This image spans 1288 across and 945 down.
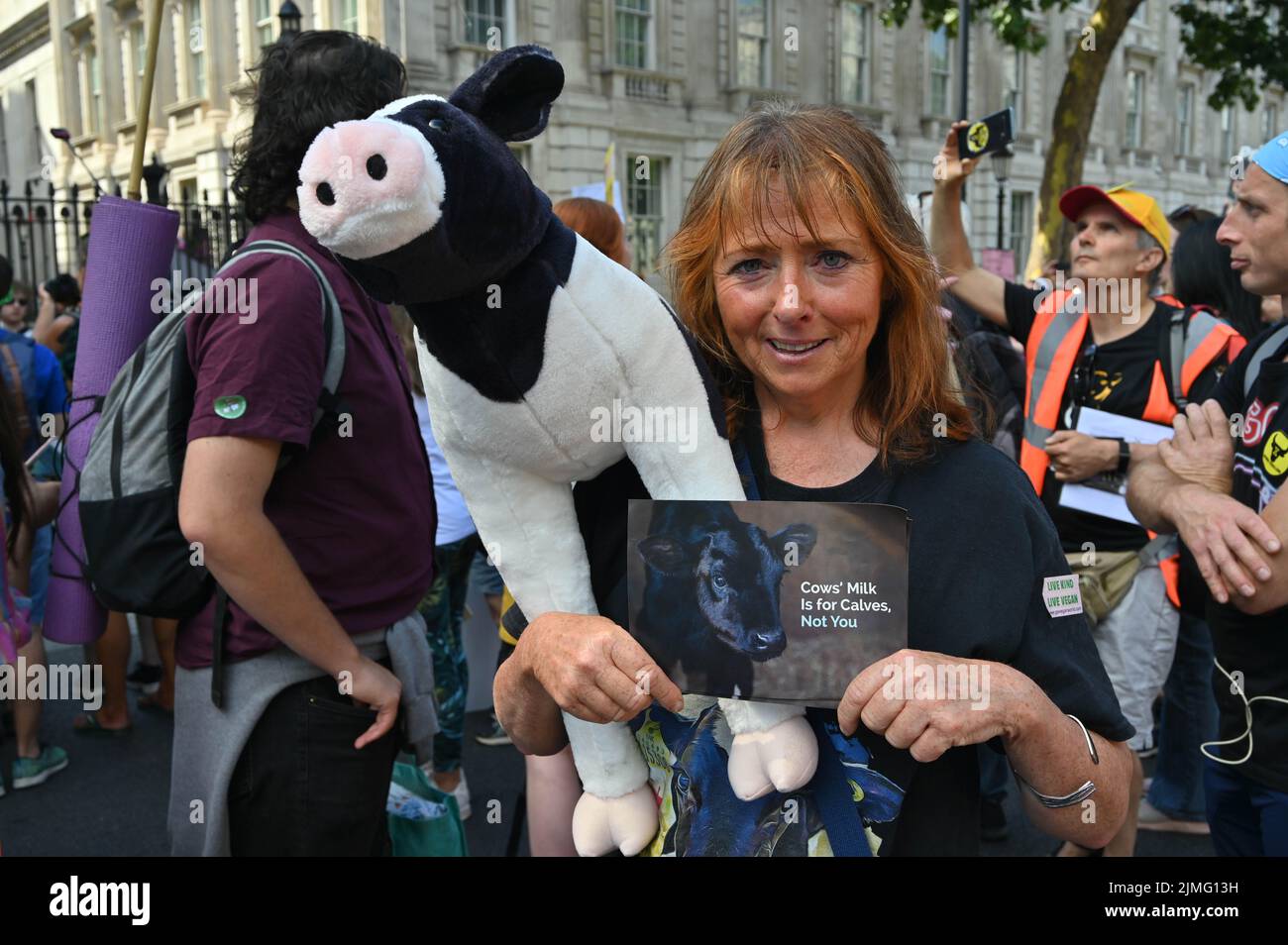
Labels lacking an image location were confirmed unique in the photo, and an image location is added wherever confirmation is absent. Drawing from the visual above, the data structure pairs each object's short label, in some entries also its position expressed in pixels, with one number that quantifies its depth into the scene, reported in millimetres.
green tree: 12438
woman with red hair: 1346
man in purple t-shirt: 1832
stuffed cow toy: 1013
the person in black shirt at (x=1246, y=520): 1993
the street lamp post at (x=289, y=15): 8734
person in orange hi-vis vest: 3541
